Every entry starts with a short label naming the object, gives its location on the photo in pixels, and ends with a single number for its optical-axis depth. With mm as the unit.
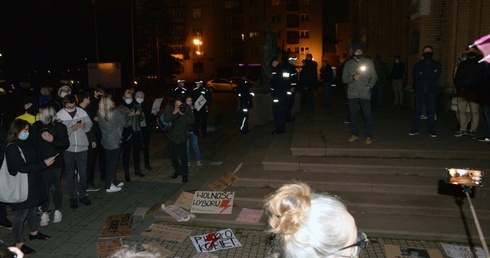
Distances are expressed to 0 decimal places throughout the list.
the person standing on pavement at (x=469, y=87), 9114
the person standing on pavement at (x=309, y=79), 14745
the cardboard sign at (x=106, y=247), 6040
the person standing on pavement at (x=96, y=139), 9086
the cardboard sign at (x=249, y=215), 7105
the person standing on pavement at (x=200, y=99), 13973
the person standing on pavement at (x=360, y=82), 9000
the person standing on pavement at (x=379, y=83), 15926
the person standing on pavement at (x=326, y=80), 16219
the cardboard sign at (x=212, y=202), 7469
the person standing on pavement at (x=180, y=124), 9594
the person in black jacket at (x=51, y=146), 6934
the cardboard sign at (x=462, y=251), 5961
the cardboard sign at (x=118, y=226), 6734
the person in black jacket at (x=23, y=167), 6055
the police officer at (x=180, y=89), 11156
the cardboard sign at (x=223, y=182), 8186
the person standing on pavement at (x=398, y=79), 15164
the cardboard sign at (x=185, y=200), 7724
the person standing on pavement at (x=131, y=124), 9703
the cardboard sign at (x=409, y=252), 5914
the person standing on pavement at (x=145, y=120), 10281
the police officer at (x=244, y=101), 14562
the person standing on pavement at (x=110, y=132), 8875
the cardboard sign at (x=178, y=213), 7328
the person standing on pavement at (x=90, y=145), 8469
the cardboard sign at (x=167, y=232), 6695
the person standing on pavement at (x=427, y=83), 9547
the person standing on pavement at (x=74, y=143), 7844
